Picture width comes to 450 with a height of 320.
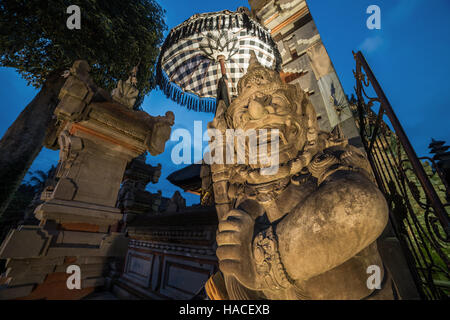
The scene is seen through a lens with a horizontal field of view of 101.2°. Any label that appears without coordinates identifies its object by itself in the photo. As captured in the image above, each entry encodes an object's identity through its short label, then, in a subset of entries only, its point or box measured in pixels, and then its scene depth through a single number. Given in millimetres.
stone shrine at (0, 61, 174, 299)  2023
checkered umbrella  3186
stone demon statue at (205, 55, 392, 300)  723
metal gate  1163
